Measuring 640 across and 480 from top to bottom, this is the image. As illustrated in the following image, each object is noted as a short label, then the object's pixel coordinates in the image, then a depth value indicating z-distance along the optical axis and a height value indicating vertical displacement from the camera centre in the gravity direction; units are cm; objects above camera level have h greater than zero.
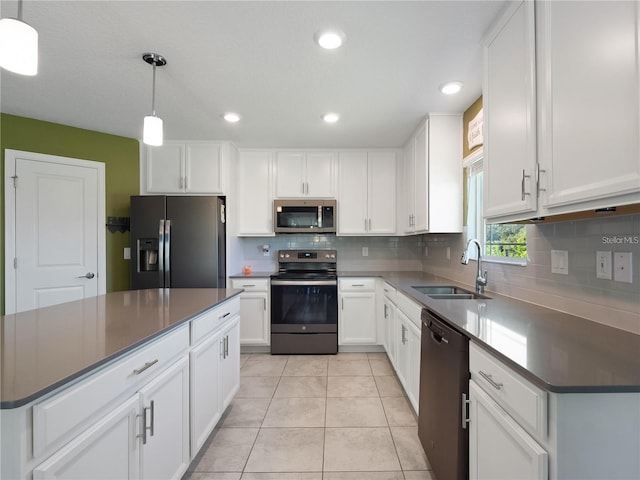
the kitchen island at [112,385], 74 -49
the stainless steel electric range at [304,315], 321 -83
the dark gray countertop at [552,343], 78 -36
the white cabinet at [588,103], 83 +46
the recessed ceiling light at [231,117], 254 +112
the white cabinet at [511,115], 121 +60
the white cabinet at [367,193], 349 +59
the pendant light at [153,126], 170 +68
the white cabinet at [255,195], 349 +56
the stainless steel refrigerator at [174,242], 291 -1
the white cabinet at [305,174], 347 +82
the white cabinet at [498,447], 82 -67
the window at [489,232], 186 +7
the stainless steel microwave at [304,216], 339 +30
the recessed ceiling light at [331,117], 253 +112
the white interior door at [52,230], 253 +10
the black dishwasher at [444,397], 121 -74
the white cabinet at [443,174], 252 +60
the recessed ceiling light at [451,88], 204 +112
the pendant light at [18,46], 102 +71
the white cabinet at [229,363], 190 -86
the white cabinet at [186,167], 321 +83
